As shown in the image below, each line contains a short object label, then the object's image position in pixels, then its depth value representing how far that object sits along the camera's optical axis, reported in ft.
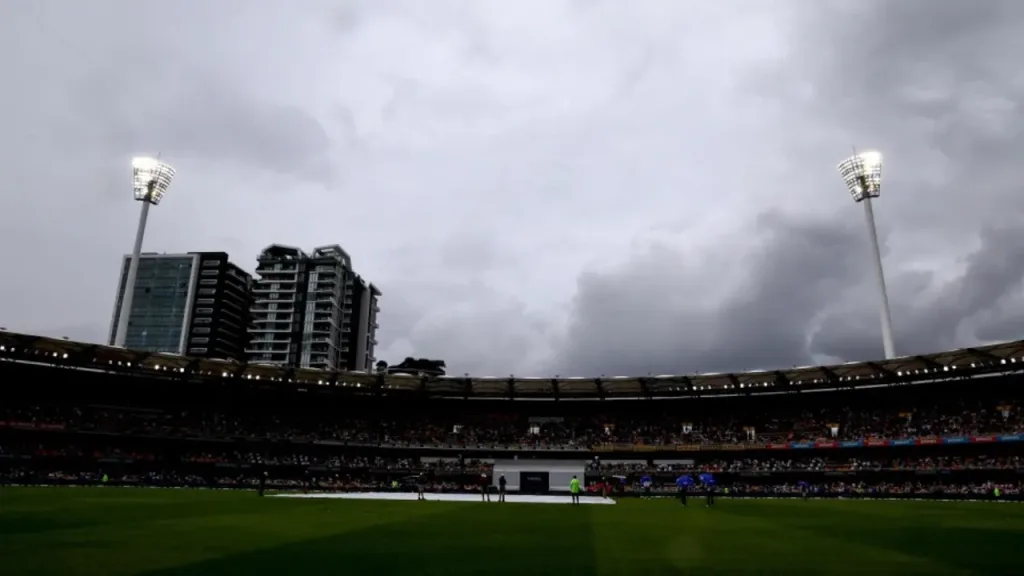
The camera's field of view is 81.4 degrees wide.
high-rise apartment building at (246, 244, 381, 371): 438.81
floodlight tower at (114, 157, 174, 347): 206.32
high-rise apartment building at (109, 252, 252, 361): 474.08
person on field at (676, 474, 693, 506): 113.19
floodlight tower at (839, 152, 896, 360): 196.03
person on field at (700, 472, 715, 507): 114.42
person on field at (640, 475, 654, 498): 182.29
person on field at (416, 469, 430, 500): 199.52
